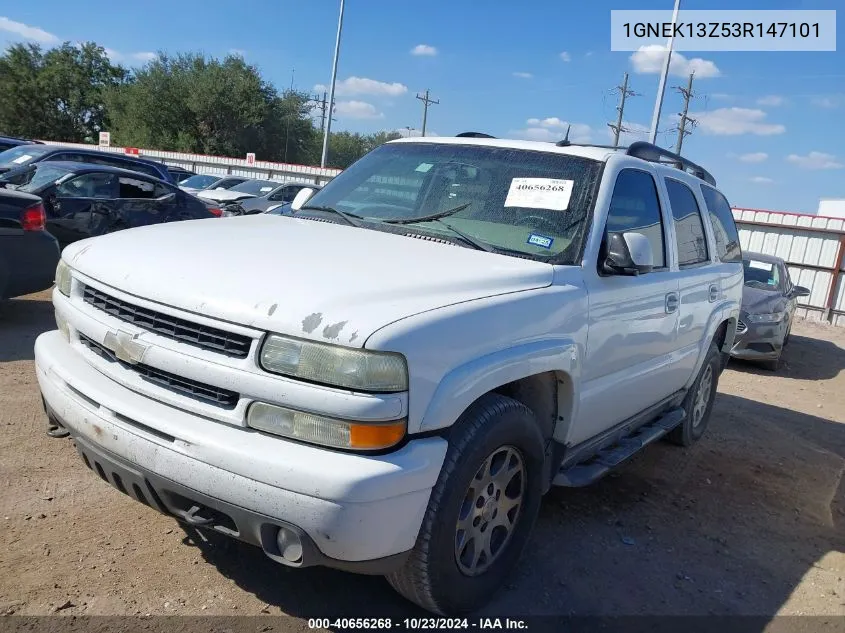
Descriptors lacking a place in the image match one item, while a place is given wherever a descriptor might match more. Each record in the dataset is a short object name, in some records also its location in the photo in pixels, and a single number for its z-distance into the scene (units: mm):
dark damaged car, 8773
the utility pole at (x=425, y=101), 59688
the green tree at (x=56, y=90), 53719
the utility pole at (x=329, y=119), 31062
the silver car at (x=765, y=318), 9328
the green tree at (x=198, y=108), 51656
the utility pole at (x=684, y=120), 42469
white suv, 2184
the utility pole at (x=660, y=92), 17062
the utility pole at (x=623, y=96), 41775
